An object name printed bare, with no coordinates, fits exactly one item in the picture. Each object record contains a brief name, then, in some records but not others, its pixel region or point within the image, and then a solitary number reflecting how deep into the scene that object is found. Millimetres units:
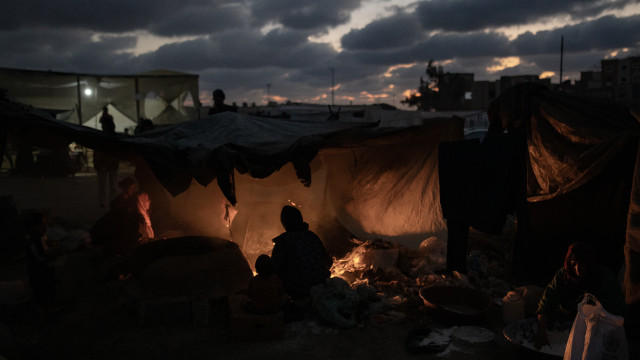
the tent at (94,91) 13047
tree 41562
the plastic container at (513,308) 4348
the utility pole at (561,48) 29595
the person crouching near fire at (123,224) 6520
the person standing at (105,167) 9055
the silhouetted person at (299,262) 4746
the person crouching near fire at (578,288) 3371
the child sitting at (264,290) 4207
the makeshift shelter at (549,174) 4340
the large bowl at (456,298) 4594
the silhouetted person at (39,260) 4625
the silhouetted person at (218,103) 7406
